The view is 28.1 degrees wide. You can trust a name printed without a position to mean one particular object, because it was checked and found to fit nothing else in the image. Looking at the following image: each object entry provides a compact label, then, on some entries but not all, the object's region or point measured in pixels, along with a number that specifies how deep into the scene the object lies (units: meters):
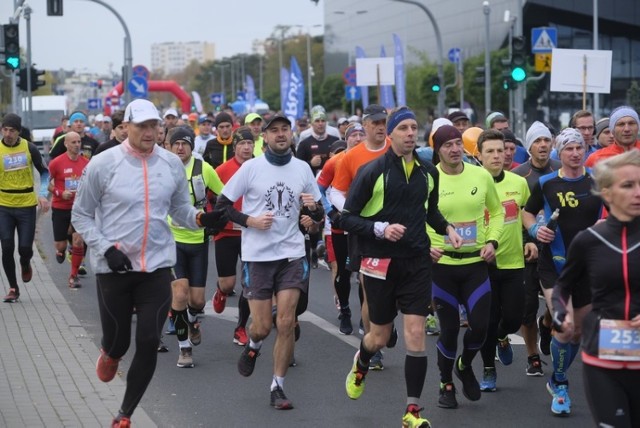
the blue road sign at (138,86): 34.25
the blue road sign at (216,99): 92.00
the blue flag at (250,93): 71.06
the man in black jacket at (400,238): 8.05
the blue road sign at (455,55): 57.28
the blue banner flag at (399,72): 40.47
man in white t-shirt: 8.90
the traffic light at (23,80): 31.38
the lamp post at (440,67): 35.88
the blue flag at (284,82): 51.47
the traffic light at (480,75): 35.19
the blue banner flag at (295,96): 44.31
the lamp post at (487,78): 36.98
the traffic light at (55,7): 31.52
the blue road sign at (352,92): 51.86
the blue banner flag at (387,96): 36.78
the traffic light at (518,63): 25.84
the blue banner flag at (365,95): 47.38
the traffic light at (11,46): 24.56
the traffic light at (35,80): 32.84
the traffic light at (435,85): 35.36
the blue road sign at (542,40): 24.52
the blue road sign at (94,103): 83.70
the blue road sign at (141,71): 37.02
